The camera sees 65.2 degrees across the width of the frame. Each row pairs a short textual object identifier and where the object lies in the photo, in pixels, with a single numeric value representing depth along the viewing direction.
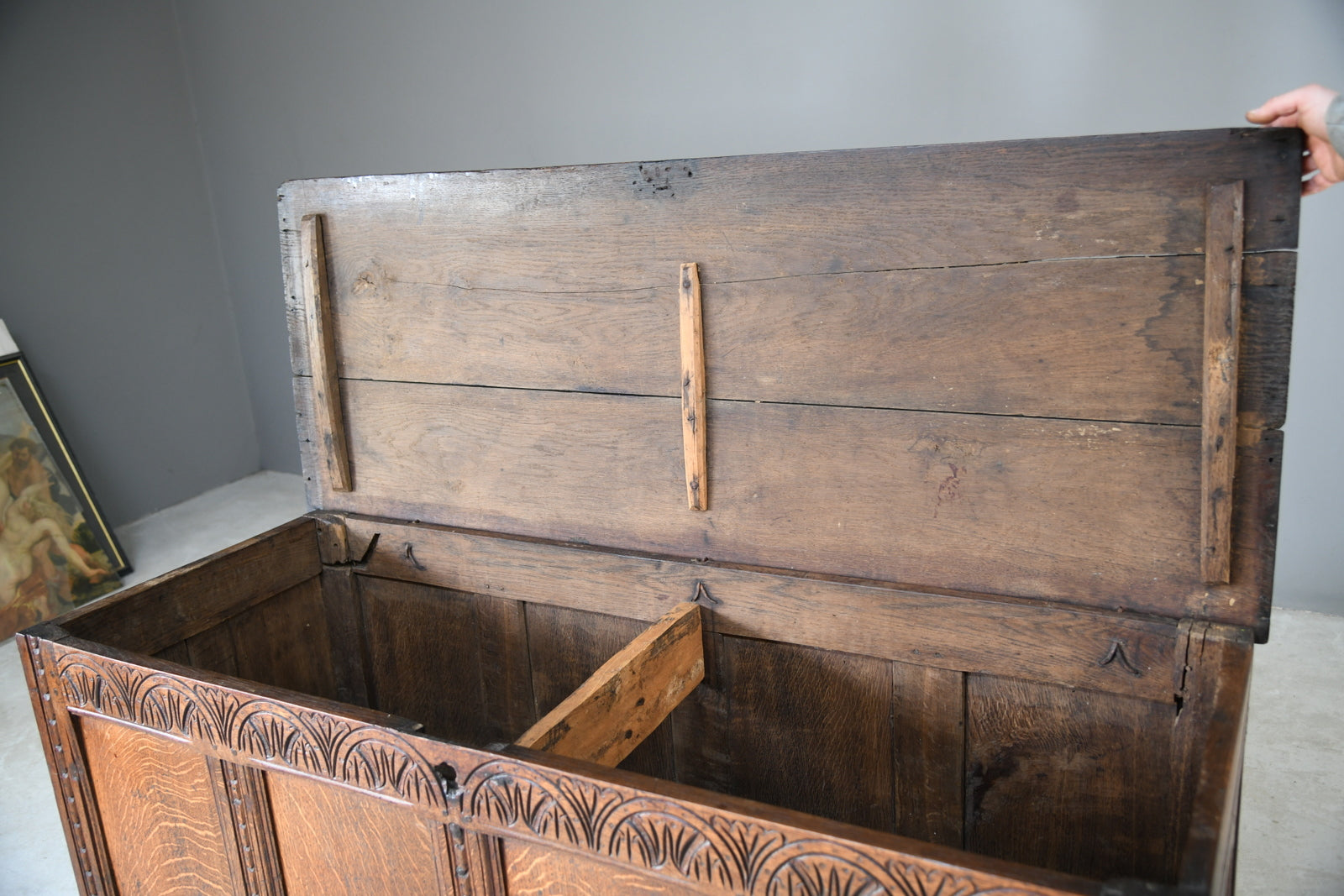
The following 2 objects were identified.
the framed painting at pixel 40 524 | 3.63
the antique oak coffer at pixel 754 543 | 1.26
